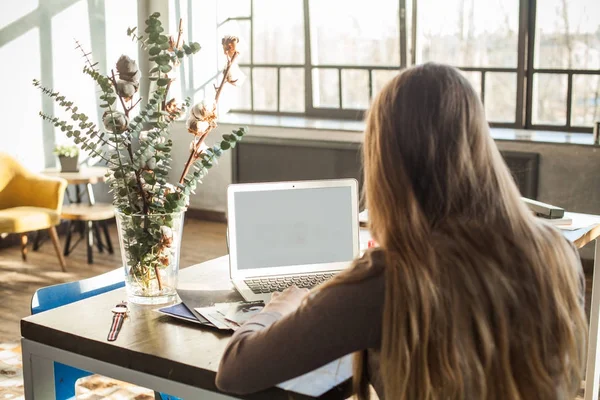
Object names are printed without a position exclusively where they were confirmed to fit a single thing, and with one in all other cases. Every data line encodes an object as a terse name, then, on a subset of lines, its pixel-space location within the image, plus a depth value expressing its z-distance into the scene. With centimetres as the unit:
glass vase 164
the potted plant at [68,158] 519
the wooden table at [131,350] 132
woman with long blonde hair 109
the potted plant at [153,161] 158
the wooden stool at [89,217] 489
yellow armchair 469
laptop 186
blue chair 173
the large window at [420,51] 514
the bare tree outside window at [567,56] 502
